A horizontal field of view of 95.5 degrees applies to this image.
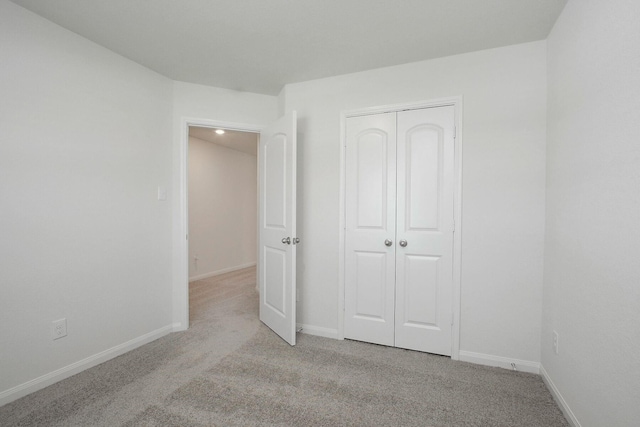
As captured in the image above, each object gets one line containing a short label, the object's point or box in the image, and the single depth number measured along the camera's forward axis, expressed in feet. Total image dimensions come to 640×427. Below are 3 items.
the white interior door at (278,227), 8.16
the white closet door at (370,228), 8.10
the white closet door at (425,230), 7.54
